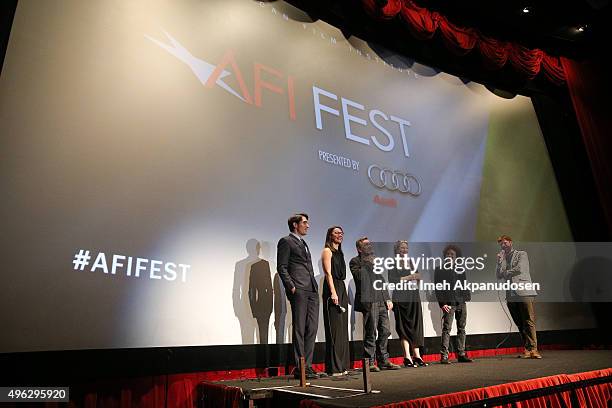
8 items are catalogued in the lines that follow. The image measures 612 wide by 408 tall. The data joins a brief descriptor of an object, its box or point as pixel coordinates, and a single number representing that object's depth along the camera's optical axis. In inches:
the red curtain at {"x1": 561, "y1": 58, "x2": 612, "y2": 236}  278.2
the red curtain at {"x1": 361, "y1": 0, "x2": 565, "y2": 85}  222.7
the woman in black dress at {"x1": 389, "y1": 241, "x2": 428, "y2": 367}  177.3
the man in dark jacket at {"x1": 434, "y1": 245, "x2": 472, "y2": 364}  184.5
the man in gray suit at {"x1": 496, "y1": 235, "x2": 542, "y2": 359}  183.5
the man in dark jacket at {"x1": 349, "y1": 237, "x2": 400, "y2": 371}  163.0
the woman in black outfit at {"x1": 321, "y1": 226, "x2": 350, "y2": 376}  150.7
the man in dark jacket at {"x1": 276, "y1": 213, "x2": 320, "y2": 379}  146.1
